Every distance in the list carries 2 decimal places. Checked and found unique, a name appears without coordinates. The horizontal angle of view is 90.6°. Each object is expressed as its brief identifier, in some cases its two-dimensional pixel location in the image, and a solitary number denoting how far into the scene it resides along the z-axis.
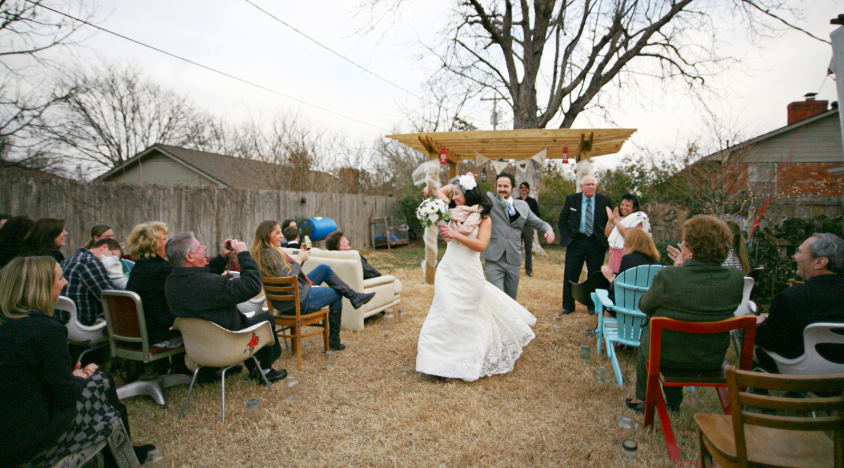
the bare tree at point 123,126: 22.18
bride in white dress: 3.75
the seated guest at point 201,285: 3.10
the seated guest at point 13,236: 3.88
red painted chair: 2.41
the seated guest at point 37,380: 1.83
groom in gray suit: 4.97
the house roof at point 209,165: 19.51
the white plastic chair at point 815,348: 2.37
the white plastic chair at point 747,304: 3.54
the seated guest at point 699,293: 2.55
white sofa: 5.21
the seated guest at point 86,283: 3.47
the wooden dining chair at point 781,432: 1.61
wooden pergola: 7.23
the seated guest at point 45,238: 4.00
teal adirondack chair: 3.55
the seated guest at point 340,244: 5.85
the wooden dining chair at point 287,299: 4.06
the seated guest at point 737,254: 3.94
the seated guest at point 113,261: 3.99
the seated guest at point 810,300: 2.46
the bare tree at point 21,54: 7.88
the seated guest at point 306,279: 4.14
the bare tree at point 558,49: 13.81
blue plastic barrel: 10.99
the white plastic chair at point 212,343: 3.10
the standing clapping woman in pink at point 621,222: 5.46
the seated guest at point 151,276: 3.34
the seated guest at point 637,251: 4.12
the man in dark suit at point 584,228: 5.72
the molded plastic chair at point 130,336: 3.20
